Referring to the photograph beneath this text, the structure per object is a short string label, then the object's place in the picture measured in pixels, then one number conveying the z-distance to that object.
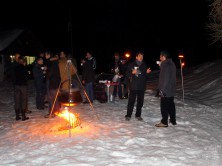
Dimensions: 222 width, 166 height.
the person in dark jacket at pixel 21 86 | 5.95
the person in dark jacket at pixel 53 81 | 5.94
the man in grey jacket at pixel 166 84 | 5.13
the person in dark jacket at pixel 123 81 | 7.80
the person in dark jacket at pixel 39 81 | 6.91
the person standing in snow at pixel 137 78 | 5.57
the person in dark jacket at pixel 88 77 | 7.43
